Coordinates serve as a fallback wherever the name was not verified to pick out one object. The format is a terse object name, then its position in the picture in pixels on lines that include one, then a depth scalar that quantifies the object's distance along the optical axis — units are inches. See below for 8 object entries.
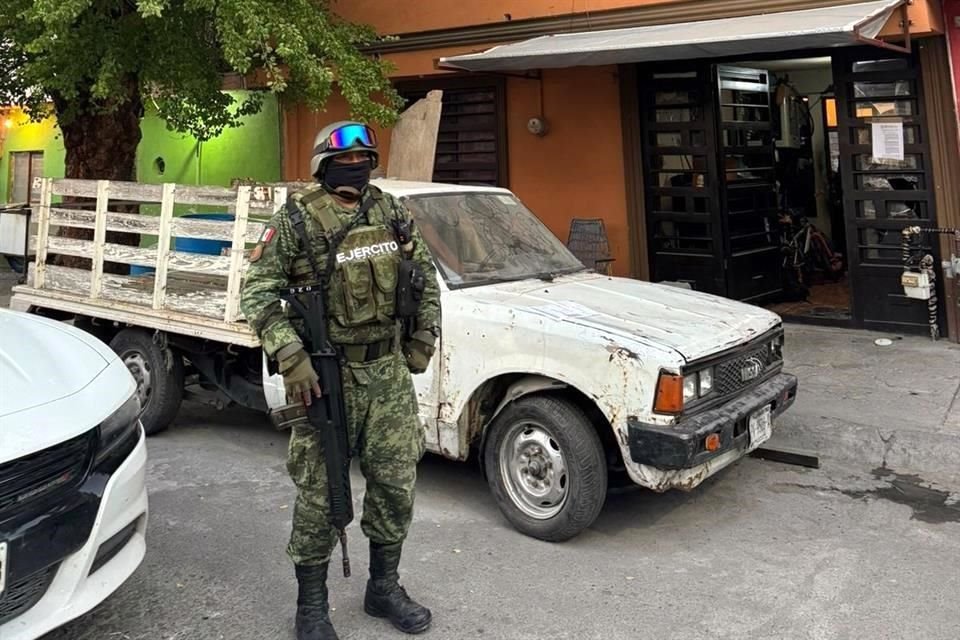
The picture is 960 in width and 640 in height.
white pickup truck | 144.6
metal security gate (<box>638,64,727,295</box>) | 331.9
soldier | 117.3
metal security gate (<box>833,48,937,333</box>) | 287.6
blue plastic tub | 228.5
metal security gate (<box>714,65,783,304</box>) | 337.7
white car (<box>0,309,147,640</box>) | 98.6
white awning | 234.4
